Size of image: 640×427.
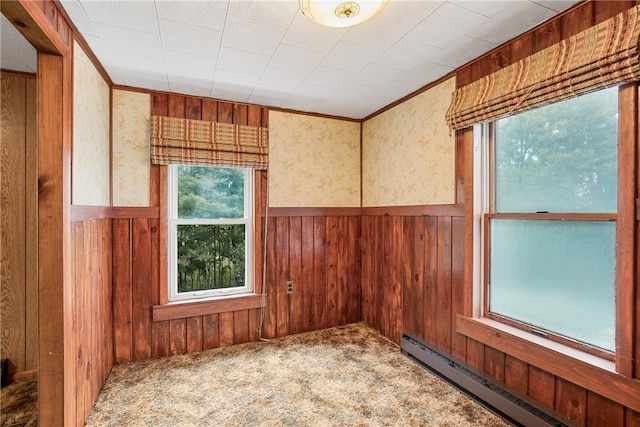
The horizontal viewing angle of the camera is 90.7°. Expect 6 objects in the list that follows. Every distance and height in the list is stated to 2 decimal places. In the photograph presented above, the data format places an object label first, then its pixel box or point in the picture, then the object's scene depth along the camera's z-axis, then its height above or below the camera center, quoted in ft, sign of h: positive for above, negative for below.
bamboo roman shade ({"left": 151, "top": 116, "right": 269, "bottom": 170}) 8.85 +2.03
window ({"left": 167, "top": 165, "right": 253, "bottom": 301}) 9.50 -0.61
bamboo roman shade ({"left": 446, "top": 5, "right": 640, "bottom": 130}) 4.63 +2.41
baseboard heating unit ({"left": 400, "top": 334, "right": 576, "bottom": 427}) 5.70 -3.70
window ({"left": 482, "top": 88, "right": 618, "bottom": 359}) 5.29 -0.16
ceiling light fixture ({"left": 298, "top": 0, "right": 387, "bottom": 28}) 4.86 +3.20
